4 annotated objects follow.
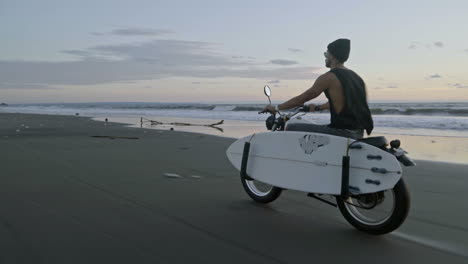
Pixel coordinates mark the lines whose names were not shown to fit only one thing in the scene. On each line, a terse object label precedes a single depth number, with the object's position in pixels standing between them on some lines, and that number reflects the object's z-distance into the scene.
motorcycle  3.12
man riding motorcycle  3.48
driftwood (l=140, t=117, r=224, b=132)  16.99
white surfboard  3.16
